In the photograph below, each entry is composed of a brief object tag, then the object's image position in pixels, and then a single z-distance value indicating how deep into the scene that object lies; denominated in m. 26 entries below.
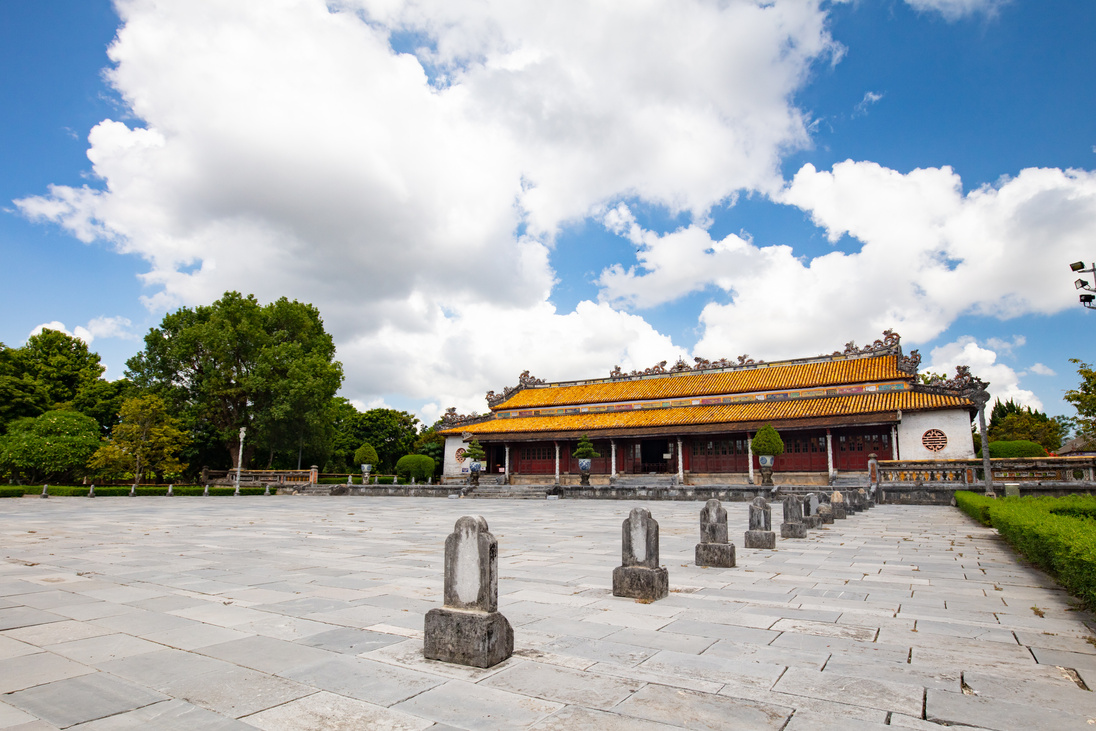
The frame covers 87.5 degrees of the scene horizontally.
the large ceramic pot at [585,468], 31.61
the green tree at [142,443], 33.09
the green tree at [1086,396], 24.25
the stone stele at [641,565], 6.05
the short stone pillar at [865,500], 20.31
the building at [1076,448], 46.50
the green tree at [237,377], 39.31
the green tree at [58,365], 39.03
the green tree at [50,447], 30.30
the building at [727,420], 31.86
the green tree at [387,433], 55.47
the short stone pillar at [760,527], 10.11
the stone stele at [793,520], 11.79
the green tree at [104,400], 39.56
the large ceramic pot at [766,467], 28.48
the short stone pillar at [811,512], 13.73
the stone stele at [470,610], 3.95
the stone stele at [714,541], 8.13
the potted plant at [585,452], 32.91
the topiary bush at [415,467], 45.31
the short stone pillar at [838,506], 16.34
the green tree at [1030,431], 49.00
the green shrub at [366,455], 44.22
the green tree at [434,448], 54.16
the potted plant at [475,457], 40.25
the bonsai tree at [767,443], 30.23
